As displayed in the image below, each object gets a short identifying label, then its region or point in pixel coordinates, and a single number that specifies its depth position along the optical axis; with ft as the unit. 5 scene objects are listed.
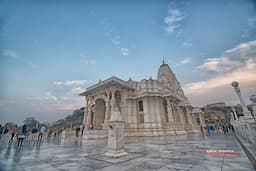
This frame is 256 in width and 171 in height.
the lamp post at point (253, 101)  13.55
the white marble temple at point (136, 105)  60.08
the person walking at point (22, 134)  33.60
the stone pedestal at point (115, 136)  17.02
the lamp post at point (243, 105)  25.95
